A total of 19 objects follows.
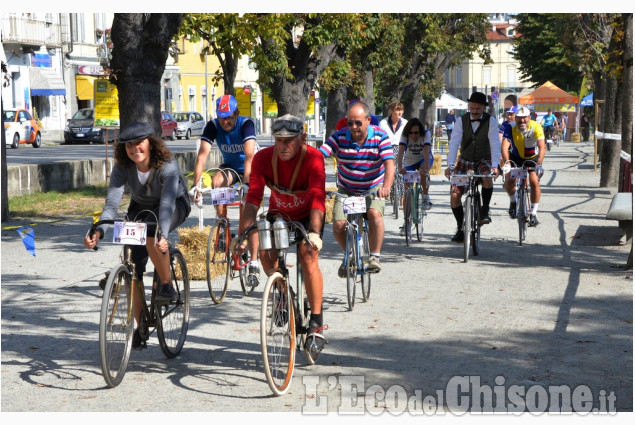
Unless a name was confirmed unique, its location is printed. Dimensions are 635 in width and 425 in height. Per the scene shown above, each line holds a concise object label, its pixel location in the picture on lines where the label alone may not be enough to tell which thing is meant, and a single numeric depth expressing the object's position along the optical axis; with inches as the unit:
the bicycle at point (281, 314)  241.6
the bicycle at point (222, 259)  377.1
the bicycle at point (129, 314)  246.5
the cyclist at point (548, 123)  1947.1
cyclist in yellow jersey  563.2
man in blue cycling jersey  393.4
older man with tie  494.9
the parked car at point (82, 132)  1998.0
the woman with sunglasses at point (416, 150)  558.3
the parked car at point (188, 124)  2352.4
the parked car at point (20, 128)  1691.7
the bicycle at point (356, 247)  348.5
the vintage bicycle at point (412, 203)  531.2
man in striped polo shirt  369.1
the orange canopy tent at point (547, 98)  1925.4
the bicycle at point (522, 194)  540.1
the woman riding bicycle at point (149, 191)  262.5
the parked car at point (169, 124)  2214.6
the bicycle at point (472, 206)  482.0
